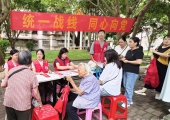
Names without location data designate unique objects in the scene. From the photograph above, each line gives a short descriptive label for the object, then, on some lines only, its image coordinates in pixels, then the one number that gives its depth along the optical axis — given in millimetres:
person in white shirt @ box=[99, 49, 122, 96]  2957
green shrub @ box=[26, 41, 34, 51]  23453
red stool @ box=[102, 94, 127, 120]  3000
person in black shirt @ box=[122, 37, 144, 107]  3459
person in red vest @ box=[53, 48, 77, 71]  3777
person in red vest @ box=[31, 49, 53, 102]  3525
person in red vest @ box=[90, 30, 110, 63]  4410
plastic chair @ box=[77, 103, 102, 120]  2633
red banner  3281
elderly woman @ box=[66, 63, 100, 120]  2549
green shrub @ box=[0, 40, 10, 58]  8012
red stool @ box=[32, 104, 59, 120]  2375
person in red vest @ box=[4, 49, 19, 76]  3197
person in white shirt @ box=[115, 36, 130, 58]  3909
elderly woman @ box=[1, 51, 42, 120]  1962
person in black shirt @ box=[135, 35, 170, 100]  3676
